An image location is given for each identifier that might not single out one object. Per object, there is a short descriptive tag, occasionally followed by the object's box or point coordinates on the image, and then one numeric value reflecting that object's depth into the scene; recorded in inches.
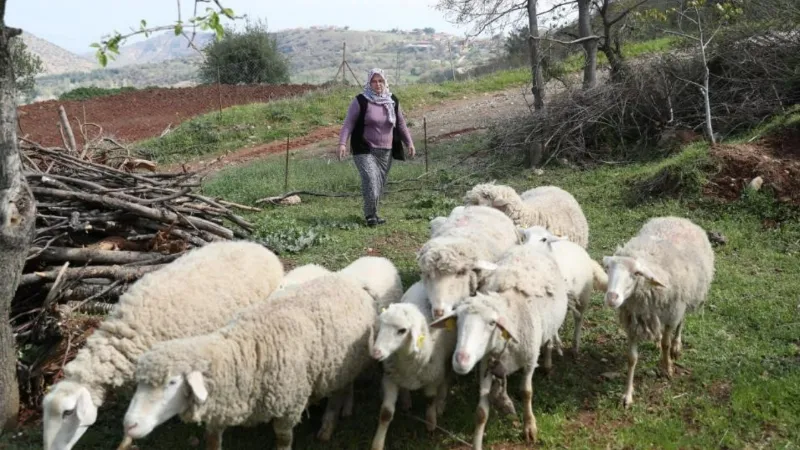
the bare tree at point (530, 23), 486.0
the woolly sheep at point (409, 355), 164.2
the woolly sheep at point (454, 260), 193.2
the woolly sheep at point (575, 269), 217.9
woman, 350.0
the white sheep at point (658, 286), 187.9
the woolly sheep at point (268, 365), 147.2
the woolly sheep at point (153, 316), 158.4
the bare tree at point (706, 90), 385.5
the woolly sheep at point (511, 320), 162.8
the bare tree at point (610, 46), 508.7
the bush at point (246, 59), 1256.2
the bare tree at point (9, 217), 161.5
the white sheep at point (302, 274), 211.0
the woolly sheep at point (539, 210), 273.7
